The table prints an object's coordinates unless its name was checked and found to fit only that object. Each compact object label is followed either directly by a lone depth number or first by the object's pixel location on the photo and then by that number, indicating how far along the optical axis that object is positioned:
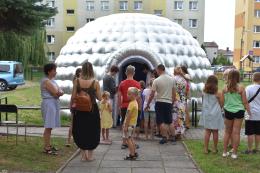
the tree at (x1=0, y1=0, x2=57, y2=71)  9.33
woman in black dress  8.68
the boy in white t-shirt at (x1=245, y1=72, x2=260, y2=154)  9.65
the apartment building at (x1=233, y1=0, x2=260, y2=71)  77.38
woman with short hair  9.41
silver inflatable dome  14.24
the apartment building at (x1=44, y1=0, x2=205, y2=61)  65.38
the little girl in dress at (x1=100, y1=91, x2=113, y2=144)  11.05
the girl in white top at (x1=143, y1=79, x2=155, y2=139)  11.71
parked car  33.47
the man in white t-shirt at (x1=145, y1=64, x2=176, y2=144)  10.74
